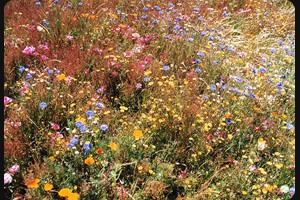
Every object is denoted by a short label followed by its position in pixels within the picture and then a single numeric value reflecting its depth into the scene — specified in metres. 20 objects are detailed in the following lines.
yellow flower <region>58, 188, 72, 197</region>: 2.52
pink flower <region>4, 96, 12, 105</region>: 3.02
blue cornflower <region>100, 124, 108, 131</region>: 2.99
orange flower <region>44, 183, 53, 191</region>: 2.55
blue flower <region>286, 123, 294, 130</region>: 2.97
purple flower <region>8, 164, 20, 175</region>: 2.60
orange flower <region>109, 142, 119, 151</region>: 2.85
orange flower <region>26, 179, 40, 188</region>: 2.53
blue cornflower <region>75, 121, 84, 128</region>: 2.89
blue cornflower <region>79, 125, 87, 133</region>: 2.85
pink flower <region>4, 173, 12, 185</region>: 2.52
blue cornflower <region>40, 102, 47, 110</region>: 3.01
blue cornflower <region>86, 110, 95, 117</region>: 3.05
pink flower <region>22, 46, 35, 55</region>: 3.74
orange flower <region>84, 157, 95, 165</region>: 2.68
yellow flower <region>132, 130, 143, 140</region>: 3.02
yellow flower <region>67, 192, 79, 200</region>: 2.52
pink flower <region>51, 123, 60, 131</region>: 3.01
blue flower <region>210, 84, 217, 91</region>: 3.67
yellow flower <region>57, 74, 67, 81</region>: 3.41
